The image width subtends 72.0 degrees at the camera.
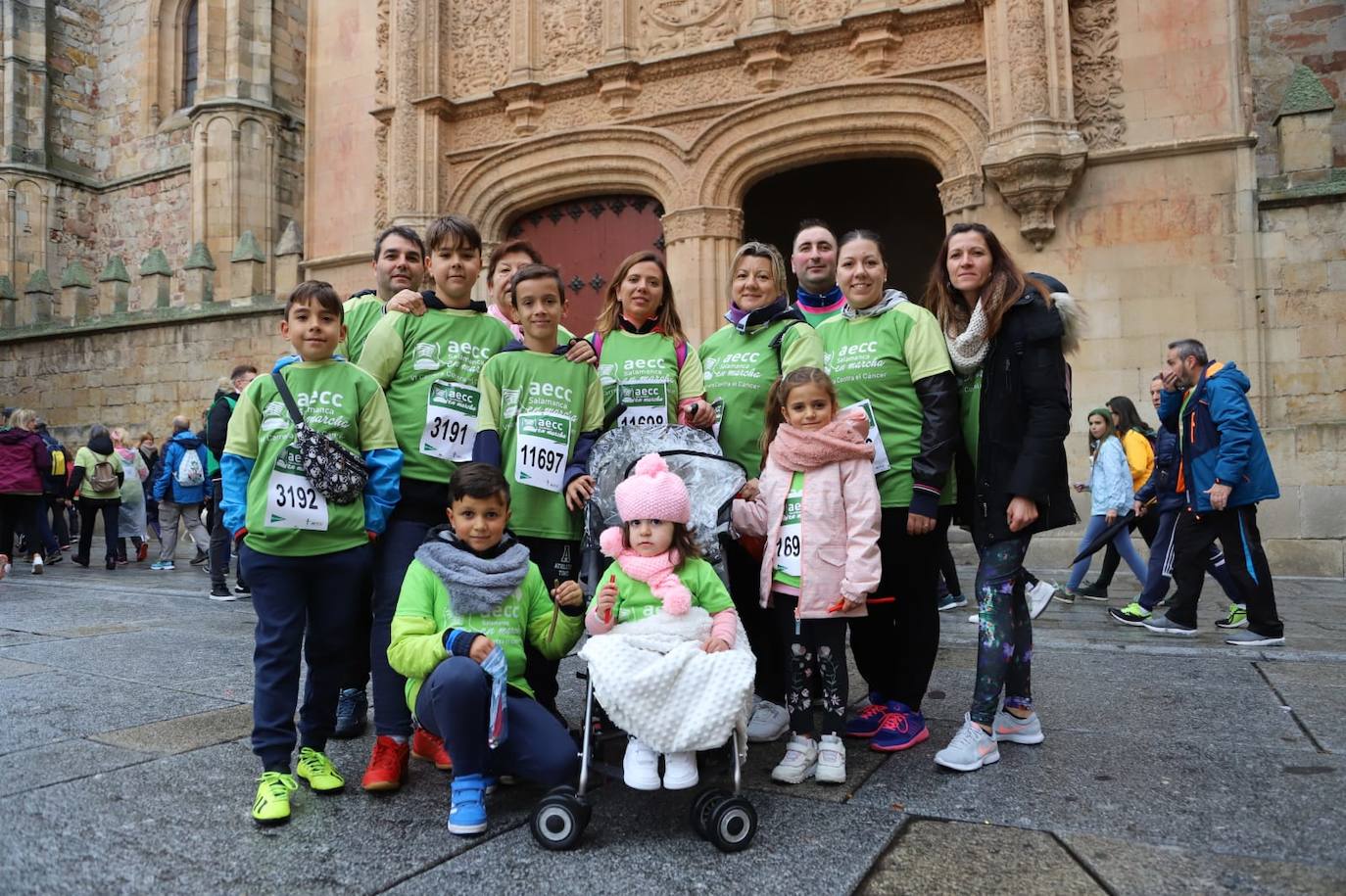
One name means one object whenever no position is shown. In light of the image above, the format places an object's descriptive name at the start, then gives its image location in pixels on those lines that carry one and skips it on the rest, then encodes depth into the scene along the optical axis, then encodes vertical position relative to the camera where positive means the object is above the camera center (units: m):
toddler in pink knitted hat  2.79 -0.30
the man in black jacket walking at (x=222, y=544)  7.52 -0.56
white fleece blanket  2.48 -0.60
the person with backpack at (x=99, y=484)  10.71 -0.04
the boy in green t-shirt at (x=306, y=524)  2.90 -0.15
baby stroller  2.38 -0.22
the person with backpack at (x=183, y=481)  10.11 -0.02
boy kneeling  2.60 -0.49
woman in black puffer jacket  3.15 +0.10
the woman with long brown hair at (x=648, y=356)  3.56 +0.45
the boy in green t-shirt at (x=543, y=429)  3.27 +0.16
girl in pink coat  3.01 -0.24
